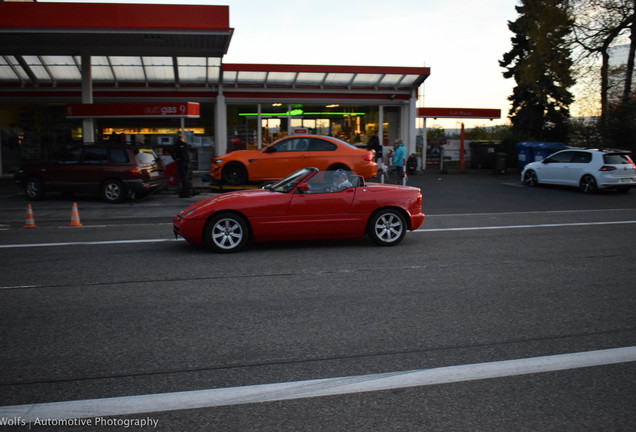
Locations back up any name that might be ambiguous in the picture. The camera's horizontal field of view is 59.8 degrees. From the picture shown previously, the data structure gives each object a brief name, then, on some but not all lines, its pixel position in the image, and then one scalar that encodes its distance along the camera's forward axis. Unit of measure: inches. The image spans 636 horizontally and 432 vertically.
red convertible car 331.3
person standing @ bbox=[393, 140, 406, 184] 752.3
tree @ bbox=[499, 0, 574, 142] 1028.5
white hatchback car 700.7
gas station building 751.7
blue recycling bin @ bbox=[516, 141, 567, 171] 960.9
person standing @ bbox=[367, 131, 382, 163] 914.1
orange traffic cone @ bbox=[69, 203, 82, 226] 459.4
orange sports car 652.7
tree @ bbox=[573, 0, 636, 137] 970.1
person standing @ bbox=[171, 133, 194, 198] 646.5
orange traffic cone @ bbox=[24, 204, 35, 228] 454.5
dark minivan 601.0
